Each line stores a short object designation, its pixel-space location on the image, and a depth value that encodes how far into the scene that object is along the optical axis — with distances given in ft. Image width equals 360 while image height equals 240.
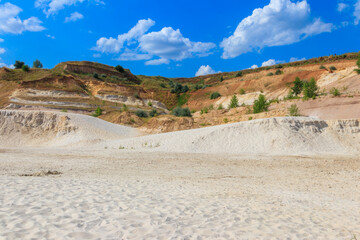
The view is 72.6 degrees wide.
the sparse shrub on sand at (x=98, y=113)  121.87
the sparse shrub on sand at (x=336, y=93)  93.45
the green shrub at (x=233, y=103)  128.41
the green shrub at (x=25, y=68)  175.94
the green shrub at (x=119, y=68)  257.22
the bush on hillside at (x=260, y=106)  102.17
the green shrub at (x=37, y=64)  265.95
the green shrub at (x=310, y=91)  101.87
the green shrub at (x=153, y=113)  125.11
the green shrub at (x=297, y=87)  130.96
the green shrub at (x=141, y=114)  121.80
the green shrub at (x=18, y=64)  209.15
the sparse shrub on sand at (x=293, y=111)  86.69
